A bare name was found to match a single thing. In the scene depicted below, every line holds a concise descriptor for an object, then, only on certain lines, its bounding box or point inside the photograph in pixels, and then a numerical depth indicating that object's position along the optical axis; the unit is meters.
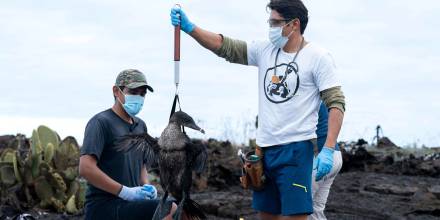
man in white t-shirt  6.13
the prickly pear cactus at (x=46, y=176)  11.61
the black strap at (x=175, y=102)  5.66
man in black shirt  6.32
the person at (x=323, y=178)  6.66
